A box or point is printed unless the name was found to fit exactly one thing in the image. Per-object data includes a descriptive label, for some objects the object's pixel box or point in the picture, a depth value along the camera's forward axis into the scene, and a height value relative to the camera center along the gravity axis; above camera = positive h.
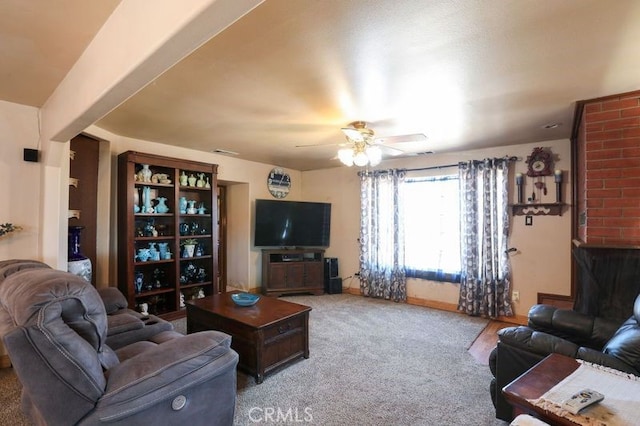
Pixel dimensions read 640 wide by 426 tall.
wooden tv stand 5.23 -0.97
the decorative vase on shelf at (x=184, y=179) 4.19 +0.50
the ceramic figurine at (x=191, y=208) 4.32 +0.12
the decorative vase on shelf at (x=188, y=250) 4.26 -0.47
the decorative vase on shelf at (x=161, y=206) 3.99 +0.13
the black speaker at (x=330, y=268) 5.50 -0.92
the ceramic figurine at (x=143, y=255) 3.78 -0.47
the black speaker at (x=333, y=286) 5.45 -1.23
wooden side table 1.10 -0.68
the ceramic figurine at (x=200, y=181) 4.39 +0.50
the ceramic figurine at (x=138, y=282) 3.76 -0.79
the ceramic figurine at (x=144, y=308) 3.74 -1.10
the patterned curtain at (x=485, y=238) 4.12 -0.31
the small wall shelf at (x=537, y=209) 3.85 +0.08
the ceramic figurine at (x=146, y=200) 3.86 +0.21
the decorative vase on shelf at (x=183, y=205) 4.23 +0.15
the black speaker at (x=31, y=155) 2.68 +0.54
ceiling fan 2.95 +0.73
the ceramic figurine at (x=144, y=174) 3.79 +0.52
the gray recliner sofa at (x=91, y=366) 1.13 -0.65
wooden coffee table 2.51 -0.97
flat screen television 5.34 -0.14
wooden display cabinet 3.61 -0.20
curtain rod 4.07 +0.73
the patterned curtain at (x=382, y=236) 4.95 -0.34
